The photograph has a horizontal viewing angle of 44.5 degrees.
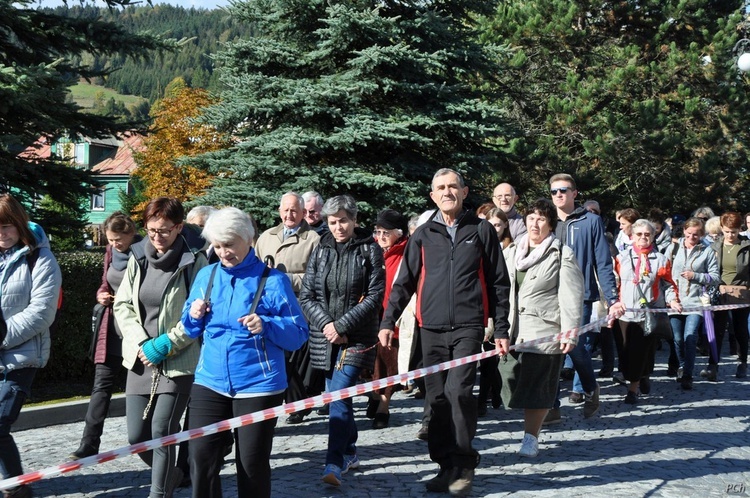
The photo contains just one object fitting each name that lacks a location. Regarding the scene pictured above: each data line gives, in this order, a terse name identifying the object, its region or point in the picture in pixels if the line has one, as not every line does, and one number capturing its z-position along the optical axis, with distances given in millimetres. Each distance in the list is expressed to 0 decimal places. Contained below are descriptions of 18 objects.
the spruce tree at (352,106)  14789
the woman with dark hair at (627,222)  10852
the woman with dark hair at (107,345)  6641
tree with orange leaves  41406
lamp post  19266
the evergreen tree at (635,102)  23062
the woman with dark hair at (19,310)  5301
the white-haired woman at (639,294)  9453
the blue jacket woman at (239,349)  4570
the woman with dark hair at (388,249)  8148
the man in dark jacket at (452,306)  5941
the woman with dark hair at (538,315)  6934
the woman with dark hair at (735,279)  11562
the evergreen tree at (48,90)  10977
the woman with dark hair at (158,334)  5203
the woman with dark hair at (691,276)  10938
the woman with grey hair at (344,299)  6500
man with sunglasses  8664
